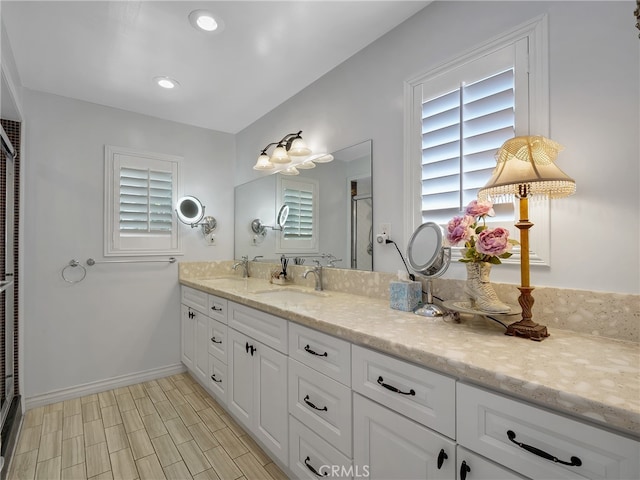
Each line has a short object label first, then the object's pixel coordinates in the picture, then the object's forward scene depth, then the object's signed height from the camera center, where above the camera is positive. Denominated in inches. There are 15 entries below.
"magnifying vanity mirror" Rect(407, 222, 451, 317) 54.8 -2.4
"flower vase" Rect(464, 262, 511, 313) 45.9 -7.1
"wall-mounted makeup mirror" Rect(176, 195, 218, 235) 113.5 +10.6
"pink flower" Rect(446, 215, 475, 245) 47.9 +2.1
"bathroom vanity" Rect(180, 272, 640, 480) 26.8 -17.5
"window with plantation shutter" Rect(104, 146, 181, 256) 102.6 +13.3
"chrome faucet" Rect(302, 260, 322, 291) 84.7 -8.7
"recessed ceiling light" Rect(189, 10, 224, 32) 62.6 +45.5
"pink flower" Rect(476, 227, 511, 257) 44.2 +0.3
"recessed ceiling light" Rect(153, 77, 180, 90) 86.7 +45.0
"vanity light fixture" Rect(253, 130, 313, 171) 88.0 +26.4
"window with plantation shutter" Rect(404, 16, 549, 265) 47.8 +21.3
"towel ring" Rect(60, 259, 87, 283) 95.3 -8.6
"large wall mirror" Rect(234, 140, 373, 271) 75.6 +8.6
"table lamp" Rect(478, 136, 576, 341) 40.8 +8.1
